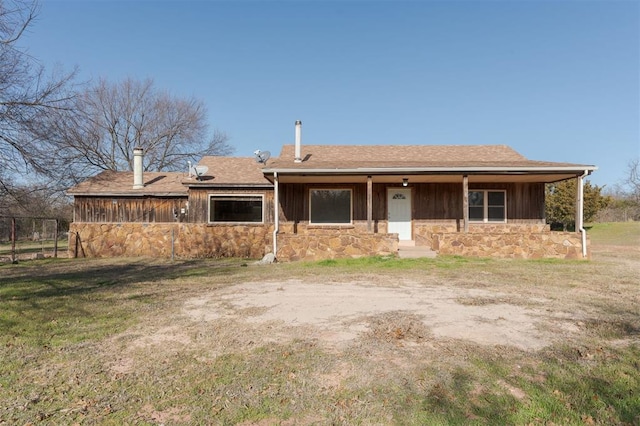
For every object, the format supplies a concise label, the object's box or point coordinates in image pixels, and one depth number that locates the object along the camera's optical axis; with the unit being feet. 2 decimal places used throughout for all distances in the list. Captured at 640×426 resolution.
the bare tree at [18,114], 33.22
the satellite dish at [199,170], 48.26
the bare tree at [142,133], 88.89
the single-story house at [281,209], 48.19
